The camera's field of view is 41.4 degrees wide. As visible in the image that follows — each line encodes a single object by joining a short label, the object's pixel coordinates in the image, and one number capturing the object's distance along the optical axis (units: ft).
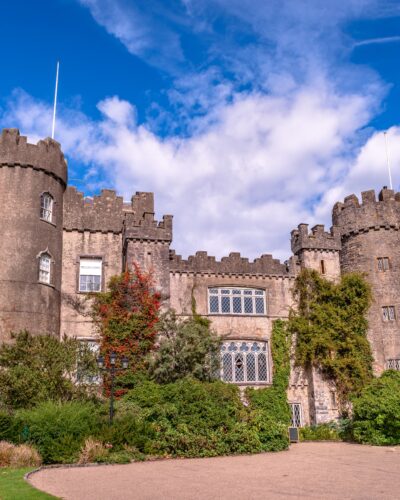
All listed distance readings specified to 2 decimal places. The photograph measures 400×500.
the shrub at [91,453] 52.85
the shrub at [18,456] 49.16
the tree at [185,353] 75.00
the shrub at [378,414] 70.85
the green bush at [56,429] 52.54
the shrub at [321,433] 84.33
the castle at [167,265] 80.86
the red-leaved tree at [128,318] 79.41
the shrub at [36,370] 62.85
